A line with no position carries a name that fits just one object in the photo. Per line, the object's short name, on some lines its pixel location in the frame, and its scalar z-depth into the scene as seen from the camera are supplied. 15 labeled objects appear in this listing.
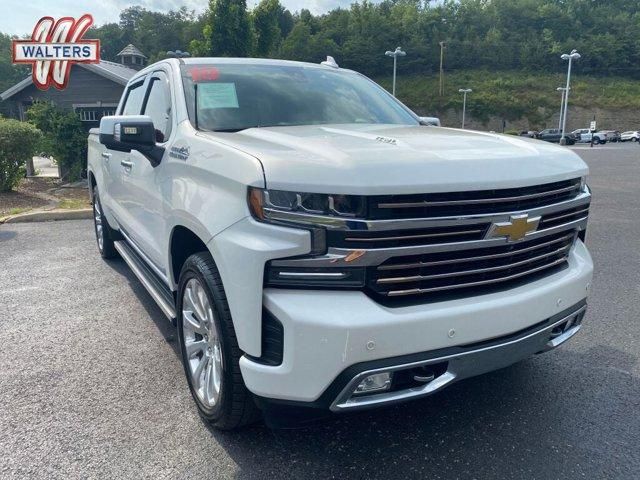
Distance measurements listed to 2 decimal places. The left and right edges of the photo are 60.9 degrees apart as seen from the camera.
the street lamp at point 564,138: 45.54
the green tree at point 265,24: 41.59
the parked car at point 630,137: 56.16
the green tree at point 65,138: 14.66
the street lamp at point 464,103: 71.56
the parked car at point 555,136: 50.01
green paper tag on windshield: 3.36
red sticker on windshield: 3.52
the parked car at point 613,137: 57.91
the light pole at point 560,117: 69.64
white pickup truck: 2.11
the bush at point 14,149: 10.70
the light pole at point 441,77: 81.38
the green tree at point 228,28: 36.97
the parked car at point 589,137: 52.24
